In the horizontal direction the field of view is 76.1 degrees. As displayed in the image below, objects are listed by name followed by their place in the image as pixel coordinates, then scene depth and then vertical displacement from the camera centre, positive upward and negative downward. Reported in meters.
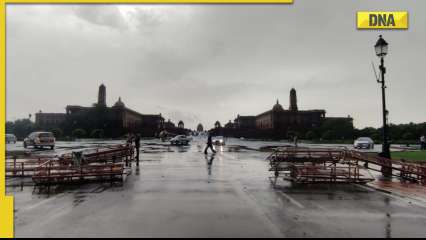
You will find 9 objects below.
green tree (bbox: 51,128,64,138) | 73.42 -0.81
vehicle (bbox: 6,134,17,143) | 49.33 -1.46
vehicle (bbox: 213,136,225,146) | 45.22 -2.33
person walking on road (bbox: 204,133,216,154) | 24.41 -1.16
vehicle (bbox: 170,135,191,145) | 41.72 -1.68
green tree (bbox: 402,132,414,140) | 65.75 -1.93
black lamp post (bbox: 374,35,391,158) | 14.41 +3.19
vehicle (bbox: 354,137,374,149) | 35.34 -2.05
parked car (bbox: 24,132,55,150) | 29.98 -1.10
